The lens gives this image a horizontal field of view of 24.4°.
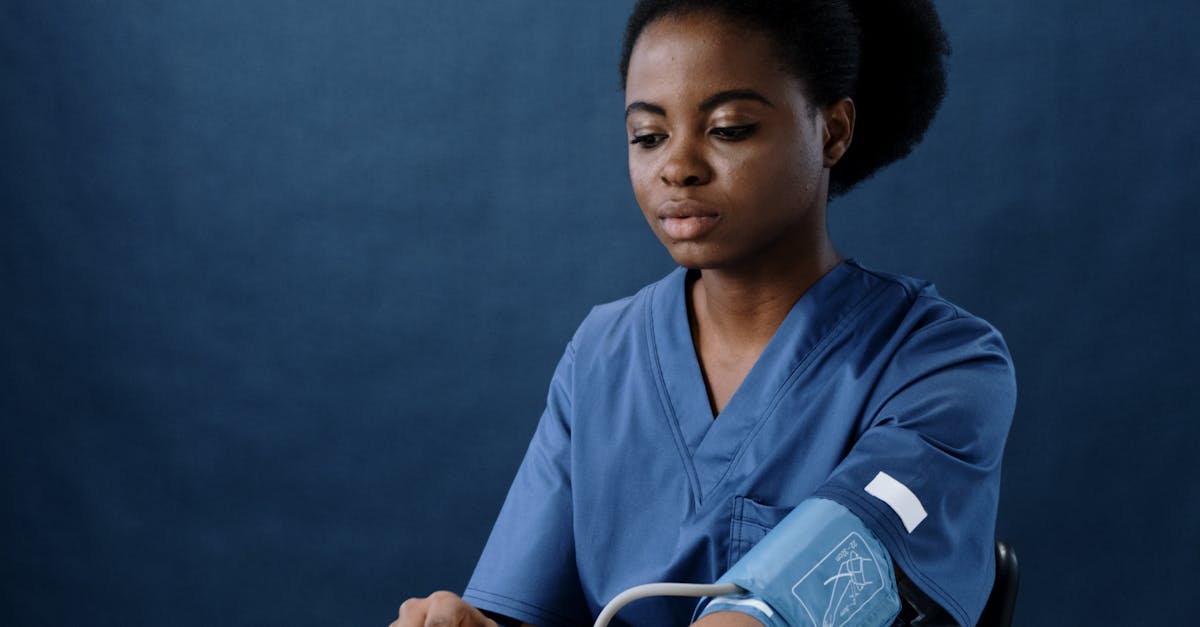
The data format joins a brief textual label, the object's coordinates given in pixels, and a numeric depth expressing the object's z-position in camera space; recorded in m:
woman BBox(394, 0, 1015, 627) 1.91
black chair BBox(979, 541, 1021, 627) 2.06
